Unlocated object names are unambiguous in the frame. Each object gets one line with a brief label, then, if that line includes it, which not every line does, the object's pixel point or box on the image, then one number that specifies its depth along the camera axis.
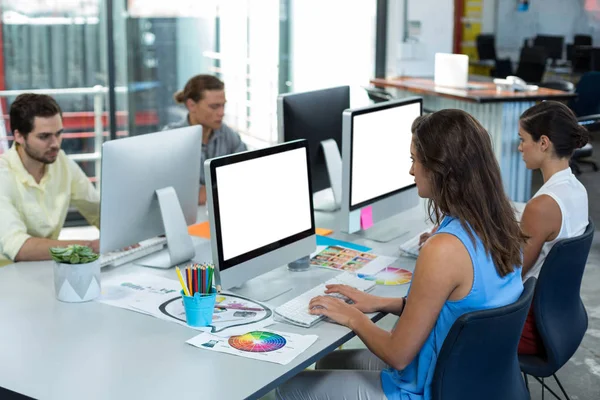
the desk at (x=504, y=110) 5.70
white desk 1.77
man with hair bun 3.68
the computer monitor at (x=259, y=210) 2.20
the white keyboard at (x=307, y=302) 2.13
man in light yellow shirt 2.62
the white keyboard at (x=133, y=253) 2.60
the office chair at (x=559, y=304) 2.31
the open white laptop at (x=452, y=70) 6.10
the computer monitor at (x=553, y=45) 9.98
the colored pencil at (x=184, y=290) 2.11
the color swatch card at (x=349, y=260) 2.62
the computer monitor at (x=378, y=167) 2.78
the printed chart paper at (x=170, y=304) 2.13
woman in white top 2.51
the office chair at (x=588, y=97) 7.14
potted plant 2.26
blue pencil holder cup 2.09
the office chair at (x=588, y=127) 6.25
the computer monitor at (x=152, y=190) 2.45
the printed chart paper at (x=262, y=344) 1.93
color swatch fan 2.49
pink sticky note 2.87
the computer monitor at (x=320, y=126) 3.02
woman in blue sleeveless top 1.86
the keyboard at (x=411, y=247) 2.74
